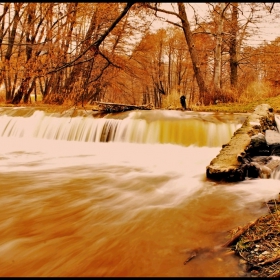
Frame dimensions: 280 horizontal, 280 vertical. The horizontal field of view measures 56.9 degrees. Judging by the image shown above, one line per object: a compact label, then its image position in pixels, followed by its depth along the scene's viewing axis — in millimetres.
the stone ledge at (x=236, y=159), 4531
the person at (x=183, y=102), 11051
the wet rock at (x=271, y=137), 5539
